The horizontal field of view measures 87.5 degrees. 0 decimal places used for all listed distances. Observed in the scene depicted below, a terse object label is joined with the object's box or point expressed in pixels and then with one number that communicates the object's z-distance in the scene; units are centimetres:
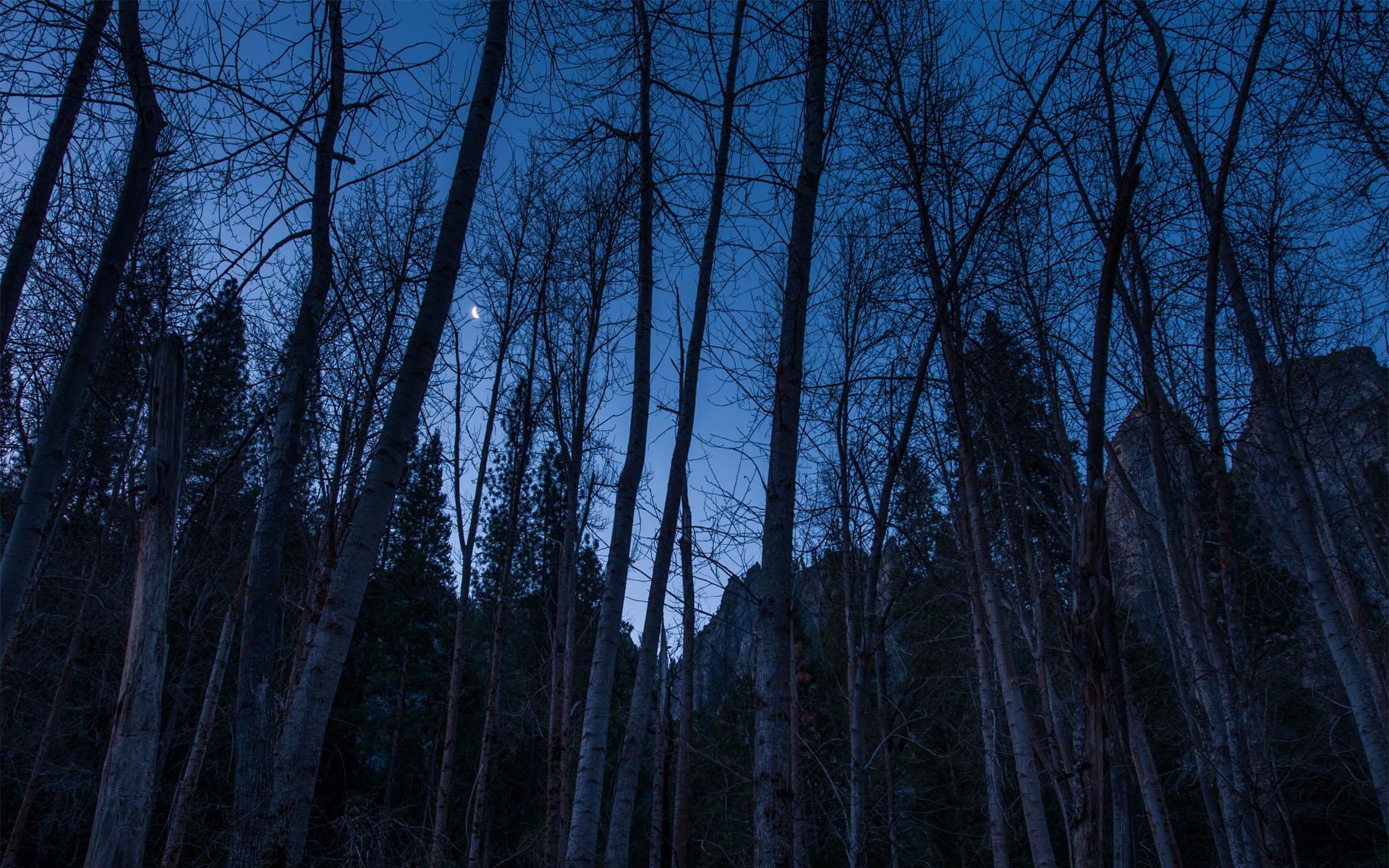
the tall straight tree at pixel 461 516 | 826
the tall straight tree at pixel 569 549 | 790
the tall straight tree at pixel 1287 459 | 473
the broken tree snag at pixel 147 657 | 256
